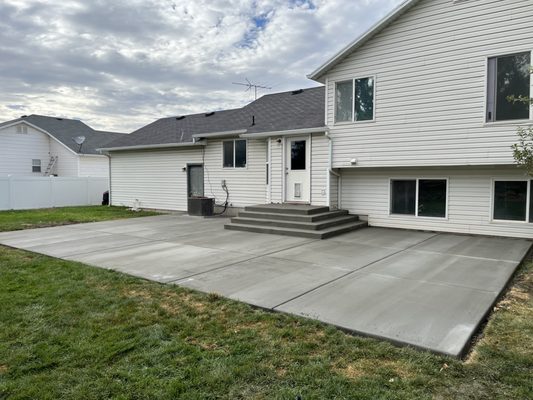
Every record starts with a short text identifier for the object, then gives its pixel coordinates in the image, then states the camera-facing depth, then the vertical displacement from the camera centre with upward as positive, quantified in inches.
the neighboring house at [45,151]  917.2 +75.4
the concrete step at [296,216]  376.8 -38.8
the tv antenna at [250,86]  681.0 +175.8
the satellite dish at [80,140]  874.8 +95.5
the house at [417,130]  324.5 +52.6
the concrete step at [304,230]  349.7 -50.8
